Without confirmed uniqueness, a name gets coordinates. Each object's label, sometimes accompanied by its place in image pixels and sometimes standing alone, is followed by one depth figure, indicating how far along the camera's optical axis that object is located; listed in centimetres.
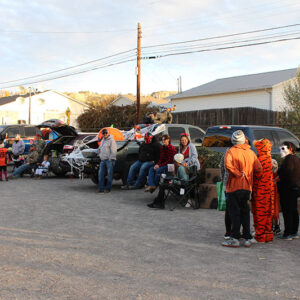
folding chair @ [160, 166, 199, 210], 940
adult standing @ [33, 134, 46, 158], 1643
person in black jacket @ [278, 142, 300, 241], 677
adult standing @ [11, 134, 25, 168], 1723
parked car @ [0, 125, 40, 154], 1999
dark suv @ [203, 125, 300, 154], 1140
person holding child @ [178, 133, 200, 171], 983
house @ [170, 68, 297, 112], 3385
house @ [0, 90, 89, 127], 5688
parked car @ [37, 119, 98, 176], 1577
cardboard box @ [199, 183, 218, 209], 968
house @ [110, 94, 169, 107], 6141
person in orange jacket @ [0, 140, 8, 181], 1501
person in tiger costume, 664
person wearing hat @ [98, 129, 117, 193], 1205
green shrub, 1024
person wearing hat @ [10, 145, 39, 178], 1638
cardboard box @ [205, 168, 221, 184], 1002
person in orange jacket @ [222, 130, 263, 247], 636
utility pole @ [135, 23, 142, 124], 2580
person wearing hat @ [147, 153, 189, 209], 947
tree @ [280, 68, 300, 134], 2429
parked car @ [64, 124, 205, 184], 1275
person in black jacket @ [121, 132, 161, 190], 1179
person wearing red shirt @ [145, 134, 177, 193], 1082
